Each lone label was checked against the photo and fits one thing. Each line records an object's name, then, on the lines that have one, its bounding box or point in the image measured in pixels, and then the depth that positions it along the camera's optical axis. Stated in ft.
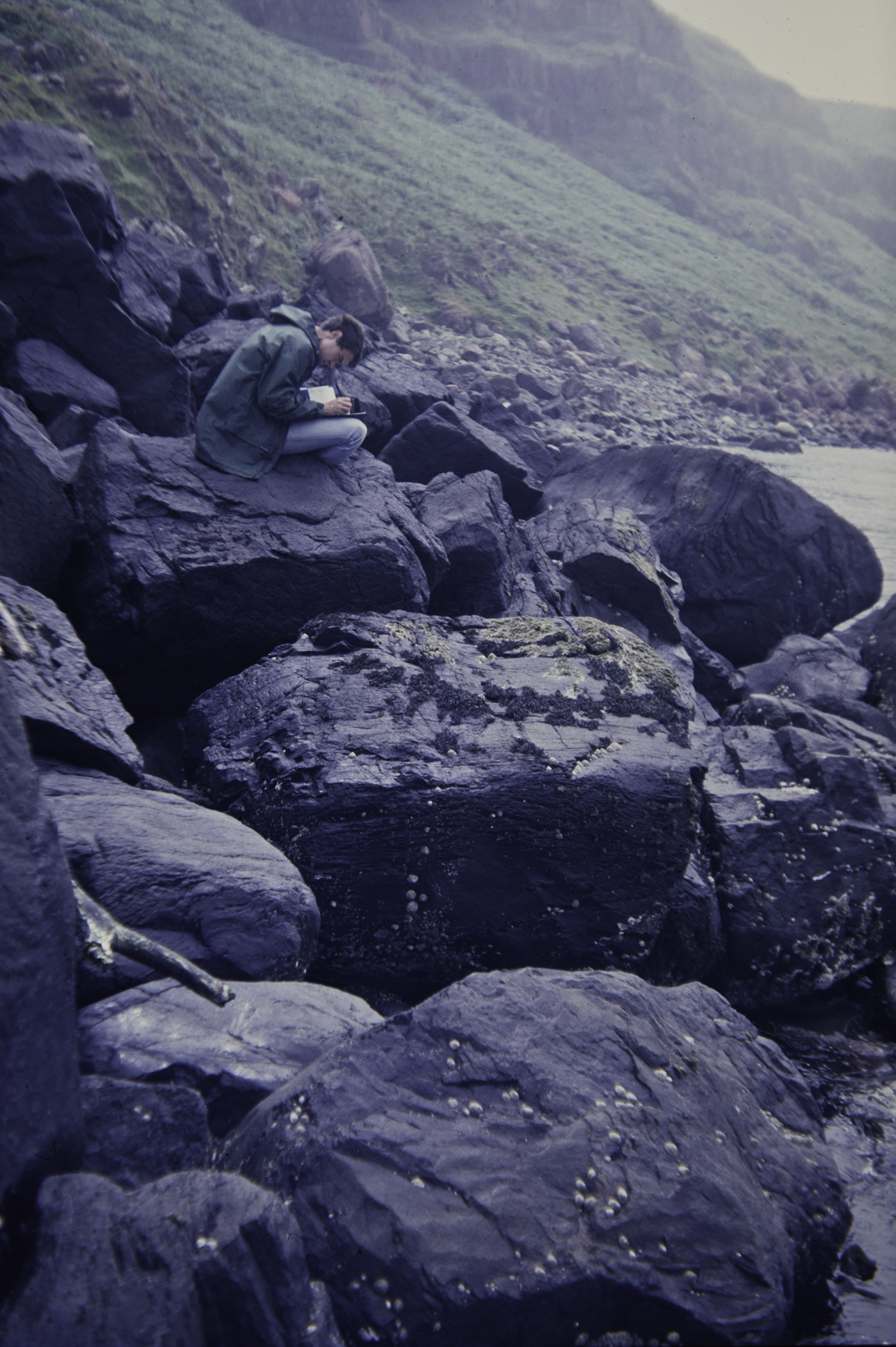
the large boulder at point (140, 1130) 8.50
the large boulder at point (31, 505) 16.71
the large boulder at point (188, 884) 11.69
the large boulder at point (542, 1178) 8.18
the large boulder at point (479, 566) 24.71
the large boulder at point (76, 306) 26.17
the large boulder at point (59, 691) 13.29
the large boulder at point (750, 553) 36.24
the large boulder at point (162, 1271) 6.70
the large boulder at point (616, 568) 28.02
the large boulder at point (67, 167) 26.69
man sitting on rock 20.66
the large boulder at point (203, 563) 18.33
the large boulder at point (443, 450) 32.86
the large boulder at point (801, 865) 17.47
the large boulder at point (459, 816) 14.85
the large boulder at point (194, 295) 38.76
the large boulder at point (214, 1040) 9.68
